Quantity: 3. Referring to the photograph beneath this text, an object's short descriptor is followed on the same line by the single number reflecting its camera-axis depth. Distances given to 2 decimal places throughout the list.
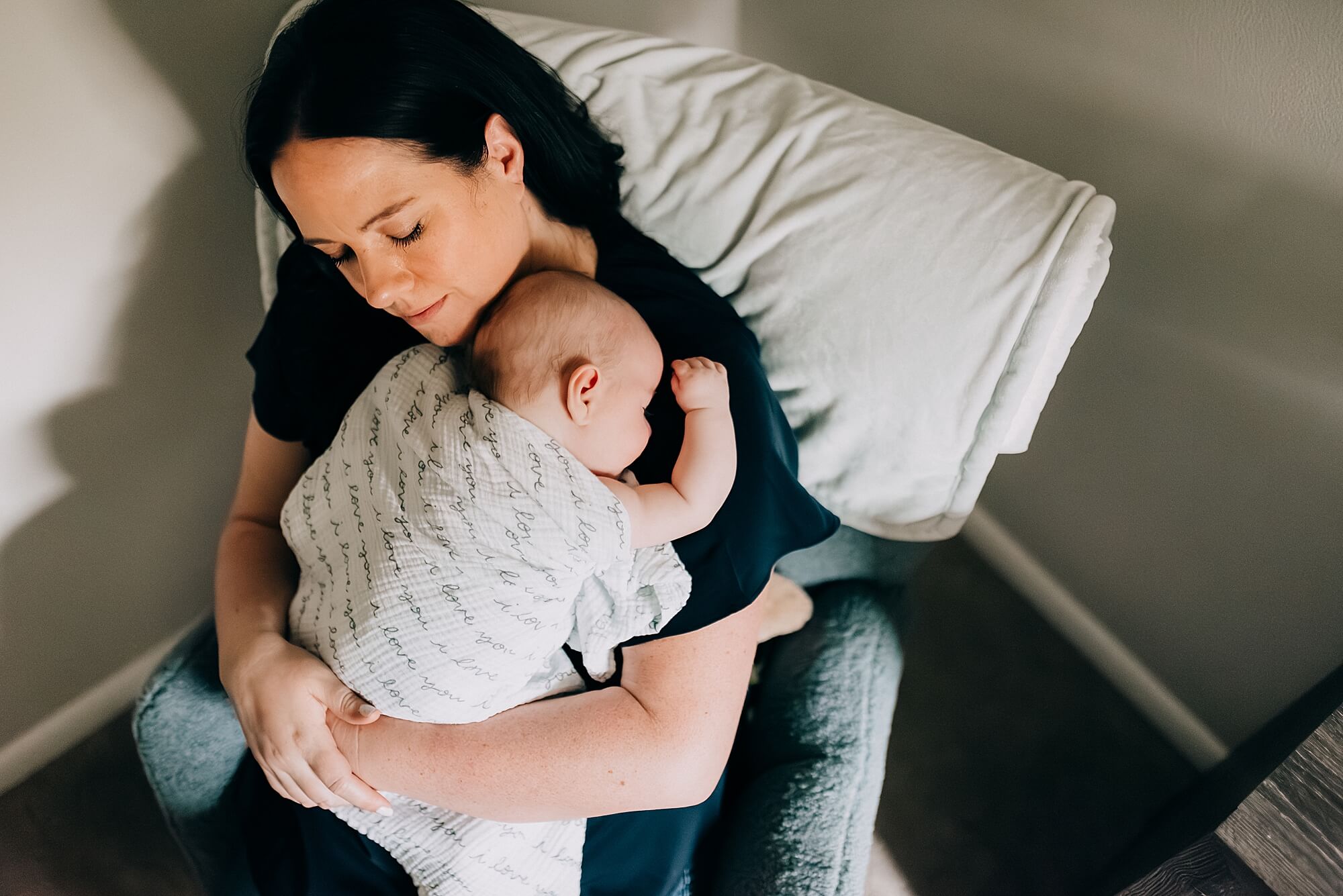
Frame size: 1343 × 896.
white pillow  0.79
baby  0.72
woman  0.77
